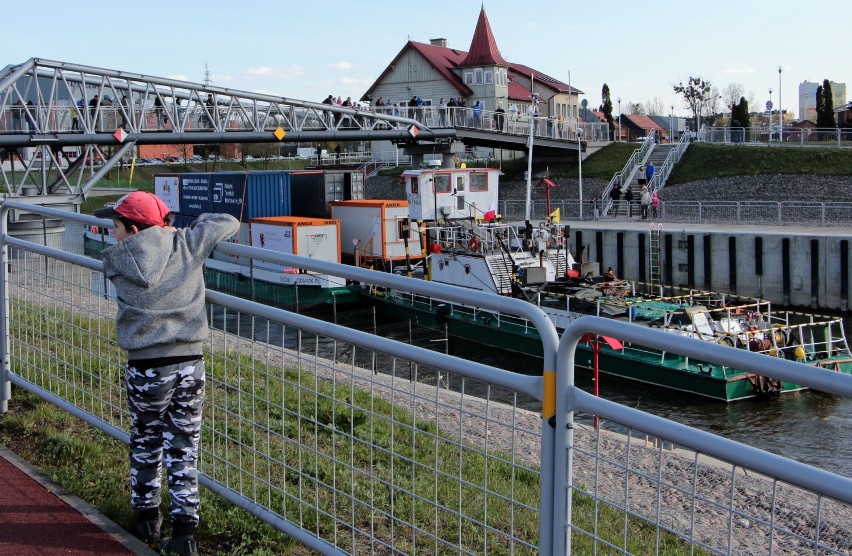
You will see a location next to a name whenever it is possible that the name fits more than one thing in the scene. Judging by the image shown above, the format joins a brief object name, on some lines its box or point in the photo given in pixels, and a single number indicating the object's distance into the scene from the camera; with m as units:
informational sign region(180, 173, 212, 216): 44.74
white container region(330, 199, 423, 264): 36.69
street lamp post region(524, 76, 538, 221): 32.92
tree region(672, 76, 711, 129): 90.44
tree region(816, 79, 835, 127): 63.66
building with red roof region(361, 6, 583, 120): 74.19
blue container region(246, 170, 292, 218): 40.53
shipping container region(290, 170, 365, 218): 39.97
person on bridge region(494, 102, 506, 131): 55.61
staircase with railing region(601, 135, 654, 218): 51.66
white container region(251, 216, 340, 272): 35.53
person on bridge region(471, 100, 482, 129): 55.06
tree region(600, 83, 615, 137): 85.31
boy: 4.70
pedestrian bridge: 38.03
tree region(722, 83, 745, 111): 109.75
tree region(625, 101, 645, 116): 145.62
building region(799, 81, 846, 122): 148.25
